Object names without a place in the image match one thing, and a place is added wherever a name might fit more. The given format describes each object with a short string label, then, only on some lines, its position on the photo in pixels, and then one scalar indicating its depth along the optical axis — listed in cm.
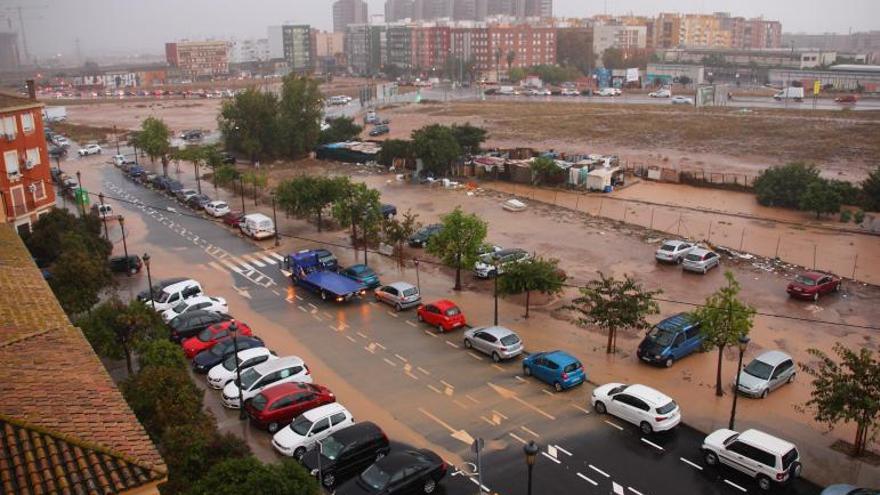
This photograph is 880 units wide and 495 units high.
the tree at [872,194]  3956
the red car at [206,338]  2143
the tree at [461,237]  2583
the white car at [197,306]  2406
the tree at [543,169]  4716
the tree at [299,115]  5806
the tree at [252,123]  5738
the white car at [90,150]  6347
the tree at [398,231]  2989
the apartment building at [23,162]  3162
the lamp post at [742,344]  1567
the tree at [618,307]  2020
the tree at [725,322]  1806
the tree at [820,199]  3769
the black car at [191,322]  2245
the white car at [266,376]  1828
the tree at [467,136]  5422
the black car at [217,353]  2031
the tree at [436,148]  4884
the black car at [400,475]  1391
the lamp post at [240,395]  1728
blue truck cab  2539
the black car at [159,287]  2594
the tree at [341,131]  6253
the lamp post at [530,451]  1148
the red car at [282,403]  1711
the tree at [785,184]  4047
